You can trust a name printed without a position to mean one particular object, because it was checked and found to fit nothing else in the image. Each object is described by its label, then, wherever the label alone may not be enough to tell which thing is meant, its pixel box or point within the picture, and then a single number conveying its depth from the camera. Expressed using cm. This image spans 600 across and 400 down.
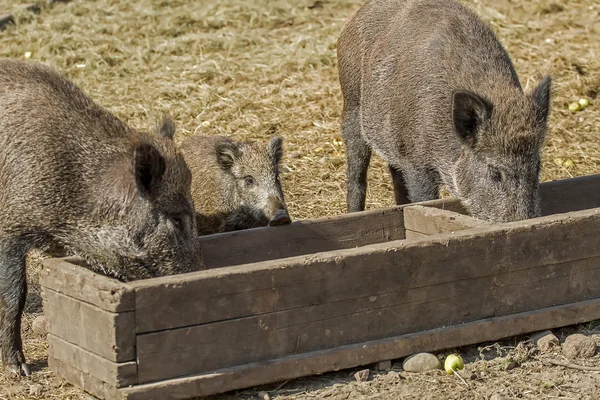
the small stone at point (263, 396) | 831
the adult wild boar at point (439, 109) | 1071
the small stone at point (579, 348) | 916
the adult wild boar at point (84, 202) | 900
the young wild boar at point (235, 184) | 1209
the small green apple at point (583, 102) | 1706
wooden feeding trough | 790
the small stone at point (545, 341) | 932
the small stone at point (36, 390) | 867
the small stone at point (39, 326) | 1011
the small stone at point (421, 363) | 885
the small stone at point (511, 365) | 895
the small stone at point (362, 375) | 868
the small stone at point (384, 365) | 886
